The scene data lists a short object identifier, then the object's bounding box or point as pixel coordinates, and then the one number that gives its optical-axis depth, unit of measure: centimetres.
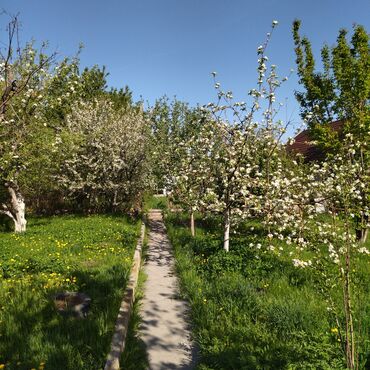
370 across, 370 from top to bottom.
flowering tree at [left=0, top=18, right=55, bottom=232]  1155
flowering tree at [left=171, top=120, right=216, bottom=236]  1219
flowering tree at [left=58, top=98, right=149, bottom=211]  1927
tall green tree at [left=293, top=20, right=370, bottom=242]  1168
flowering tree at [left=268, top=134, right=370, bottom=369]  464
